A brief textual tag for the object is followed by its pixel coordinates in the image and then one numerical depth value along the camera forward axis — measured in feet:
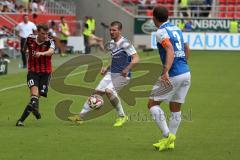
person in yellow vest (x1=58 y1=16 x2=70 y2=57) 132.77
